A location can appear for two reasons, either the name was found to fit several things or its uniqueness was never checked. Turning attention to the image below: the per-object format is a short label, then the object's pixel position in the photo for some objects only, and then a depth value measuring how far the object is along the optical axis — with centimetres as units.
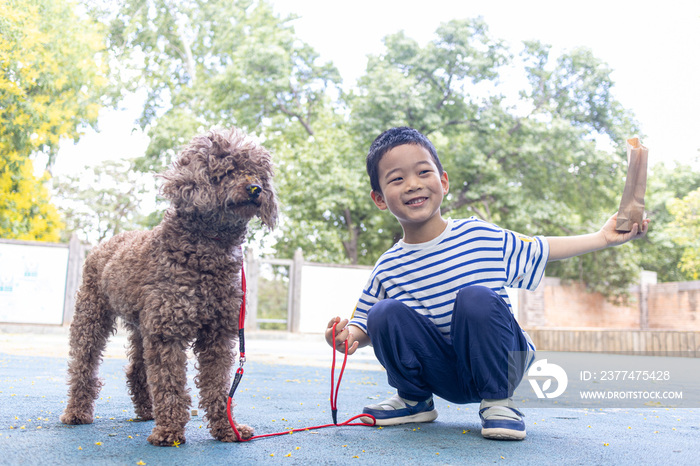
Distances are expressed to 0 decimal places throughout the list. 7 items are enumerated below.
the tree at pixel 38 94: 1077
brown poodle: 221
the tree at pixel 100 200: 2005
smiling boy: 232
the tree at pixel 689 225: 1764
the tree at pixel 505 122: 1617
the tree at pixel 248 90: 1620
